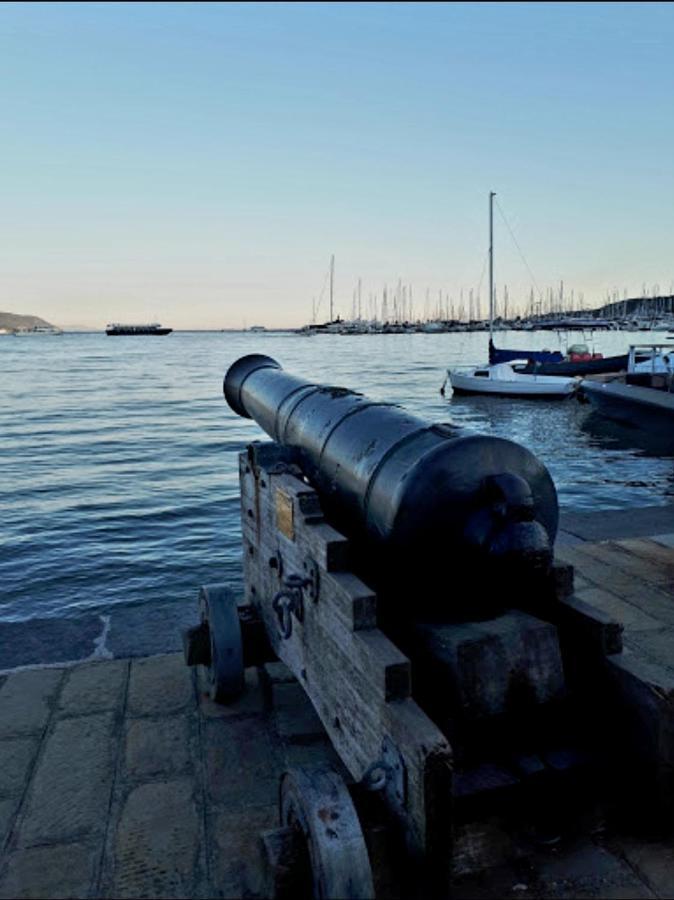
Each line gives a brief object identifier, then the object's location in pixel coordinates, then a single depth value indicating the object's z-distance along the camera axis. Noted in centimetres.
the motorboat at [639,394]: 2455
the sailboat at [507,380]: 3962
